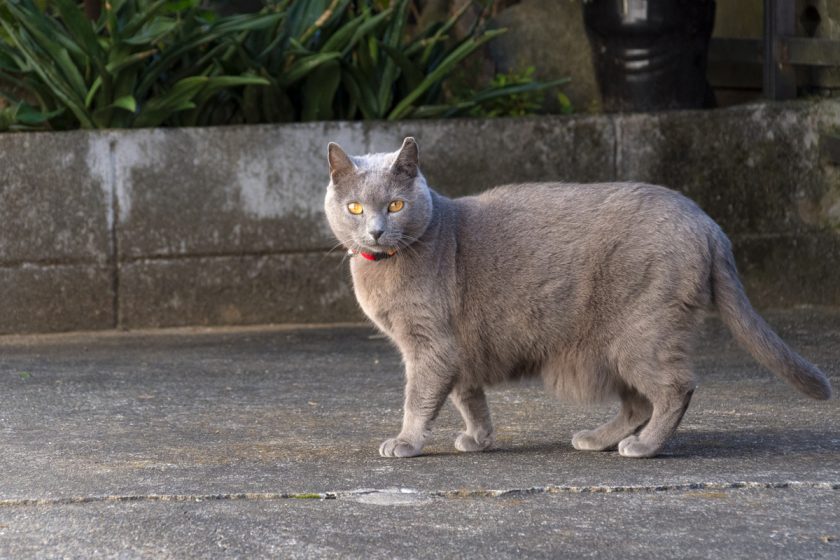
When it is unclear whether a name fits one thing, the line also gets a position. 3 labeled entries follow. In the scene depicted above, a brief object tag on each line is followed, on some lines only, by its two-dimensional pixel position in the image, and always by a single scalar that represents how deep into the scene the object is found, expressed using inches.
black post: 522.3
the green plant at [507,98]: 519.8
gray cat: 292.4
